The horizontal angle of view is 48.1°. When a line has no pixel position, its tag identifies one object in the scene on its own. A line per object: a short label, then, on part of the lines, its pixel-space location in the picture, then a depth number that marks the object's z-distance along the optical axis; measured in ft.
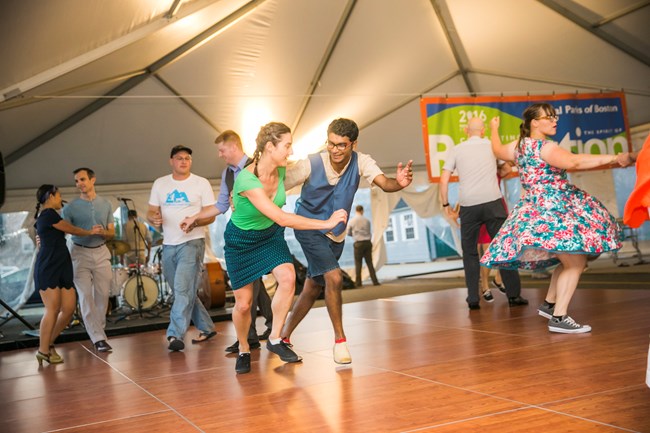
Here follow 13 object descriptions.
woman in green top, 13.58
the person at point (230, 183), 17.61
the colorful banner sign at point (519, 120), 34.65
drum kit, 36.35
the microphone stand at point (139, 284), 34.68
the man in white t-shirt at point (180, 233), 19.39
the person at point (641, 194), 6.43
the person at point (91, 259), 20.81
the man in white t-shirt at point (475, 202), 22.04
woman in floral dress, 14.88
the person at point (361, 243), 48.83
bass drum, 36.37
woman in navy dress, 19.12
